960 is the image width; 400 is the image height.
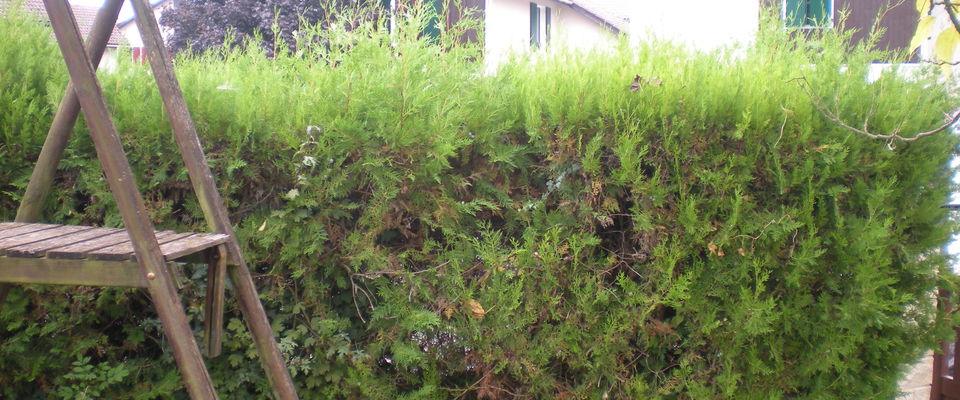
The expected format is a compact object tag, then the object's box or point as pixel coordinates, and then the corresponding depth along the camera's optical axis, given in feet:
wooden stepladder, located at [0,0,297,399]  5.73
